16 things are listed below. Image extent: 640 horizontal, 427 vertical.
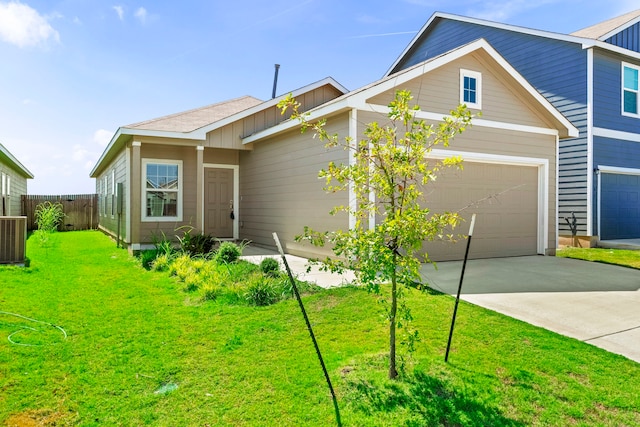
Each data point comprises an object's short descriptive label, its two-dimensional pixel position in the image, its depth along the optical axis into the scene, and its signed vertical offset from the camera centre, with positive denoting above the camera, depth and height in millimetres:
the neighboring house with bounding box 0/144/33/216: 13796 +1120
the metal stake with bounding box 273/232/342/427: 2845 -1276
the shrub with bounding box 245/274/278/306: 5332 -1054
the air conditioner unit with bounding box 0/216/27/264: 7629 -534
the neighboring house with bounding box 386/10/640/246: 11898 +3170
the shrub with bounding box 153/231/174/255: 8680 -747
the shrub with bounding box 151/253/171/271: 7854 -990
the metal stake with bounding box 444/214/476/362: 3550 -1188
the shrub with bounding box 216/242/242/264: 8195 -825
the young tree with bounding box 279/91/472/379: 2922 +15
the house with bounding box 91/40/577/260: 8375 +1234
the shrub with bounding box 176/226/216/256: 8945 -689
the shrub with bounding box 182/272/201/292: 6125 -1066
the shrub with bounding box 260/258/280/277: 6793 -903
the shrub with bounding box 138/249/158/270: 8173 -950
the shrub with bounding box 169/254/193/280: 6836 -947
